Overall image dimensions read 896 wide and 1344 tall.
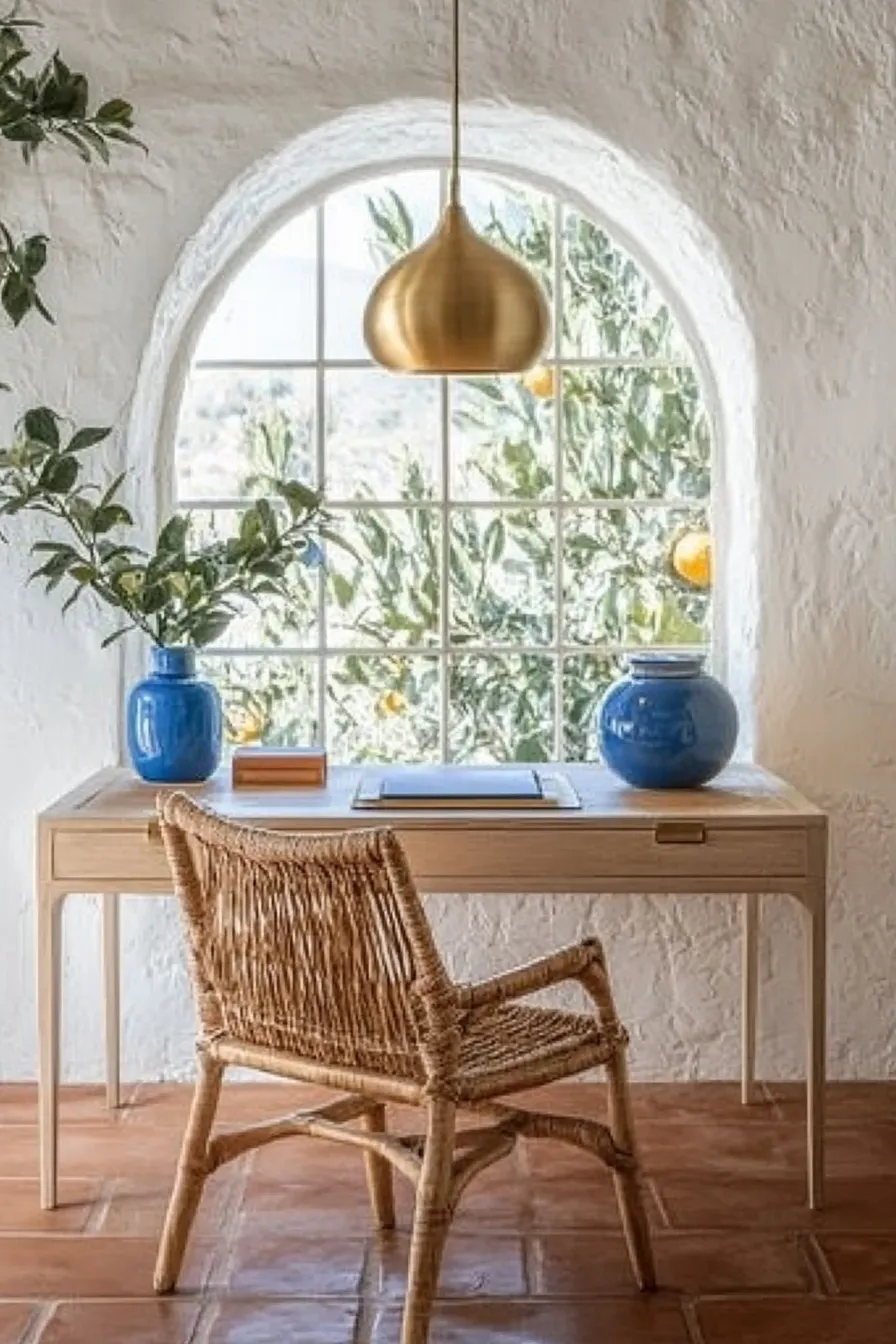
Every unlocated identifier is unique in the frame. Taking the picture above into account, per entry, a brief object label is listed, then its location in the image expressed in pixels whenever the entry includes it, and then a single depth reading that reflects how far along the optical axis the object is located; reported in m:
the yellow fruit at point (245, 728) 5.12
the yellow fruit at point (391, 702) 5.14
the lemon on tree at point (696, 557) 5.09
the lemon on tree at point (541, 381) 5.11
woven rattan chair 3.27
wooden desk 3.98
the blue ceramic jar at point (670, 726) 4.25
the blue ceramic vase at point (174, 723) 4.35
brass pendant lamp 3.71
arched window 5.07
